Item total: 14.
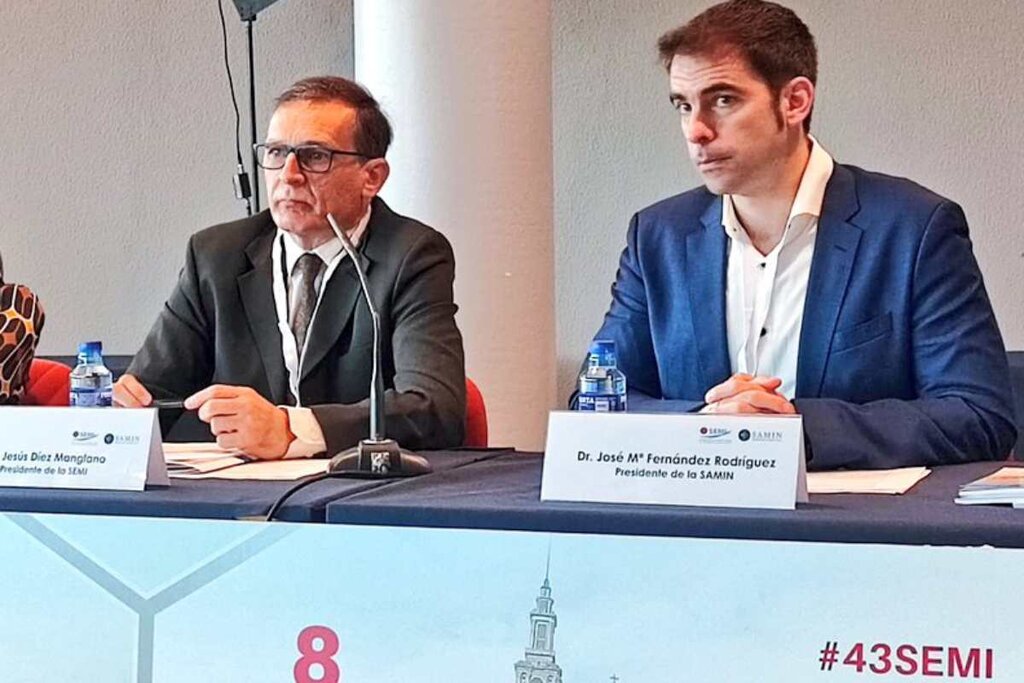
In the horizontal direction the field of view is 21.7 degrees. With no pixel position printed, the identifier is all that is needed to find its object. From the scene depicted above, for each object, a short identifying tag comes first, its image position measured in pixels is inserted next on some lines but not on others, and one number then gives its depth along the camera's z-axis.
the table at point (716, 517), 2.73
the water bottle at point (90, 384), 3.38
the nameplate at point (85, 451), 2.98
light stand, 4.96
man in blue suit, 3.35
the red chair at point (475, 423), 3.64
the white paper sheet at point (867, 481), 2.94
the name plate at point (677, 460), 2.81
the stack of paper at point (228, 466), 3.10
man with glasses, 3.58
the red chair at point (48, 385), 3.70
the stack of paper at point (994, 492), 2.82
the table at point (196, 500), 2.88
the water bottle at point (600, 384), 3.33
